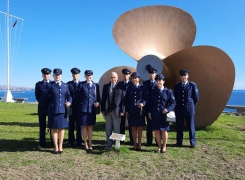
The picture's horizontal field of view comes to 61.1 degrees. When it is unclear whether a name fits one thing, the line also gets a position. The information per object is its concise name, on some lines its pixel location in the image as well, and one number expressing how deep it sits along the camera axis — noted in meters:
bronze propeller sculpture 5.33
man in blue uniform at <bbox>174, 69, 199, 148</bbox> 4.55
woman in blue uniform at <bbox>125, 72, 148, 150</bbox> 4.24
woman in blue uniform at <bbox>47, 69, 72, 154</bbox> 4.07
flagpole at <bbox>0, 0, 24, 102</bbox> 18.32
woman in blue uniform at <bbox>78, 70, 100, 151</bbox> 4.26
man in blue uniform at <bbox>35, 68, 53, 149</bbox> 4.37
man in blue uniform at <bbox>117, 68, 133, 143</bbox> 4.36
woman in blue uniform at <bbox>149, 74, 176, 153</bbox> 4.11
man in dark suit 4.31
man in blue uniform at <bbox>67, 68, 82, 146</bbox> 4.58
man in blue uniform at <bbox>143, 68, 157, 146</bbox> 4.61
